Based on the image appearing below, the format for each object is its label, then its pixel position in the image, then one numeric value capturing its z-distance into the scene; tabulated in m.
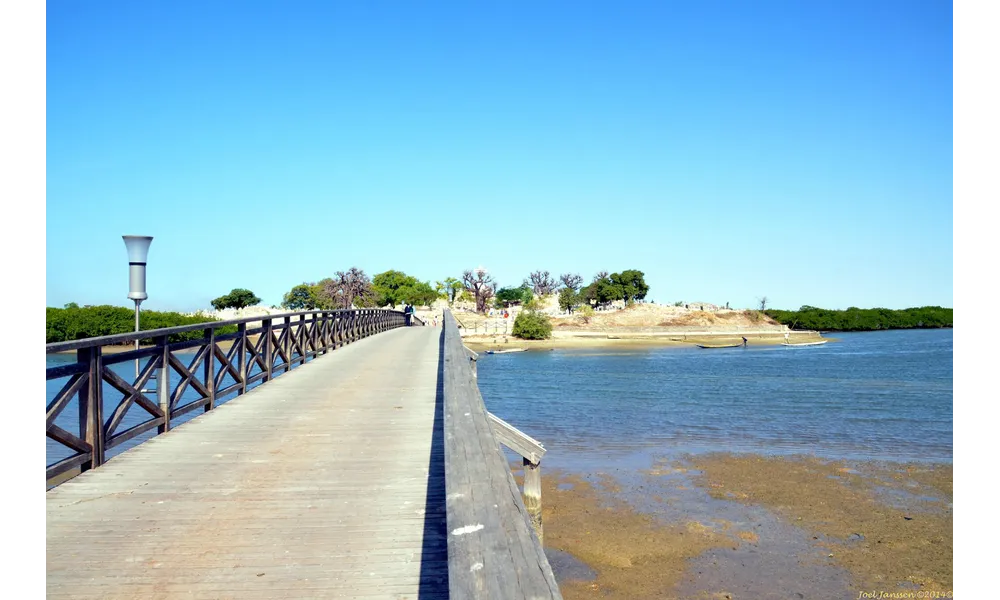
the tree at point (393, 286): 126.81
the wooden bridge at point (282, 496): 3.04
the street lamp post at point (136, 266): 11.07
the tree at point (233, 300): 116.75
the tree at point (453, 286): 133.75
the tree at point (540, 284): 129.25
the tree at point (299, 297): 124.20
